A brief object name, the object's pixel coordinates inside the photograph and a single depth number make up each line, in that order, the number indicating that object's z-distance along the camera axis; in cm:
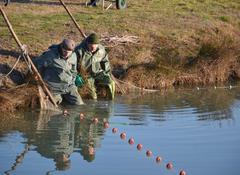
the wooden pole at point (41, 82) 1462
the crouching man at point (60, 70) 1480
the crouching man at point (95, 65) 1575
